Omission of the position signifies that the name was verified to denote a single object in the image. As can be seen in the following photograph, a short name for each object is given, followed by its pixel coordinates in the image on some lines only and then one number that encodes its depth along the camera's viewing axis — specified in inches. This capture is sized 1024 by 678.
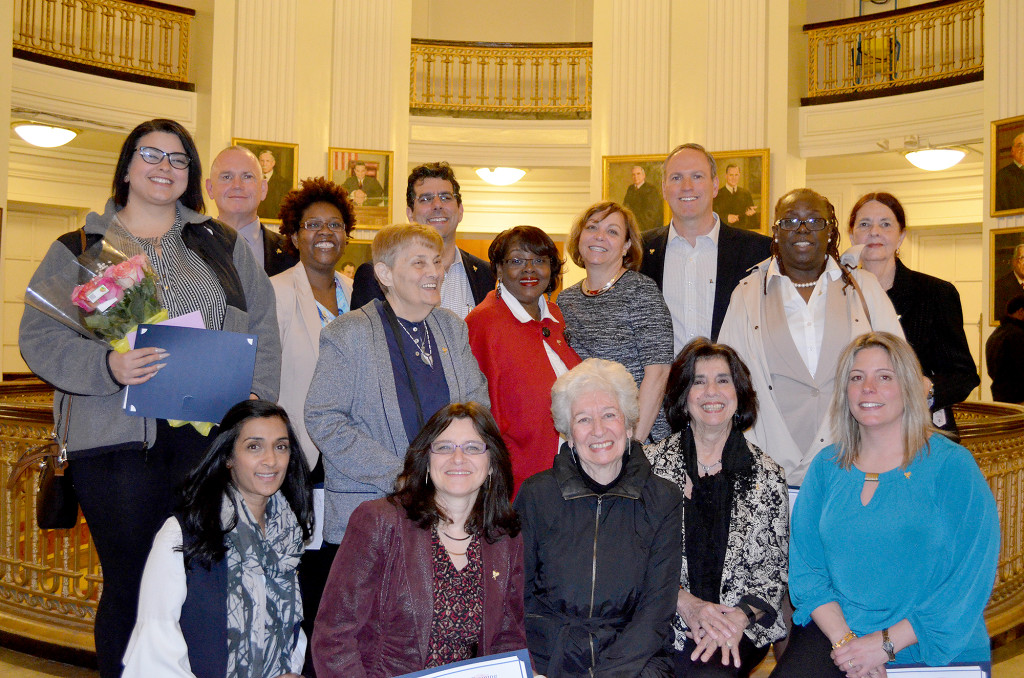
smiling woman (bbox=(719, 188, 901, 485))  154.3
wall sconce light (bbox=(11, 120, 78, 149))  488.4
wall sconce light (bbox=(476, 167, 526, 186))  596.1
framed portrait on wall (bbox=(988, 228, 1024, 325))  420.5
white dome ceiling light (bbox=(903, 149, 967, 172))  492.4
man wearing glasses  181.0
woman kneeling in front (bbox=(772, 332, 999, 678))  124.4
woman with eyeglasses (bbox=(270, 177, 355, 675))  151.9
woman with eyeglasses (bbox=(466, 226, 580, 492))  151.3
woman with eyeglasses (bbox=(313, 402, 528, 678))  112.6
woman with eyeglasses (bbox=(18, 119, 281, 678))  116.9
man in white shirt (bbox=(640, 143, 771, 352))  181.9
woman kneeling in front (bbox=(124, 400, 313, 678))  116.1
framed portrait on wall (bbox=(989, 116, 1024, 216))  424.5
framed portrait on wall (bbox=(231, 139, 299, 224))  470.6
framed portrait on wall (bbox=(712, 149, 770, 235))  466.3
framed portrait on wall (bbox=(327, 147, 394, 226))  487.8
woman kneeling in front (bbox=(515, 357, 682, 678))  121.0
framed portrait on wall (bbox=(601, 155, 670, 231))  474.9
